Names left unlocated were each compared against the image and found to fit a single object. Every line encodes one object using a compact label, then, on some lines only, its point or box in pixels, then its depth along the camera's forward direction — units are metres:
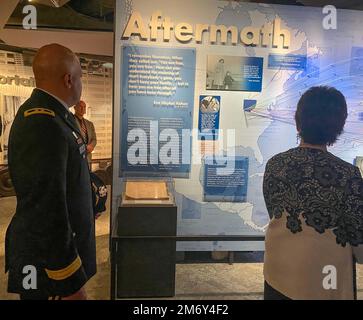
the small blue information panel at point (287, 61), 3.24
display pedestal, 2.42
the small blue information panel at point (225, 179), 3.31
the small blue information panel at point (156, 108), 3.12
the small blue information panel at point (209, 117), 3.23
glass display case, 2.44
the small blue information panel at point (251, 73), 3.22
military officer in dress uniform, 1.44
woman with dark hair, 1.32
